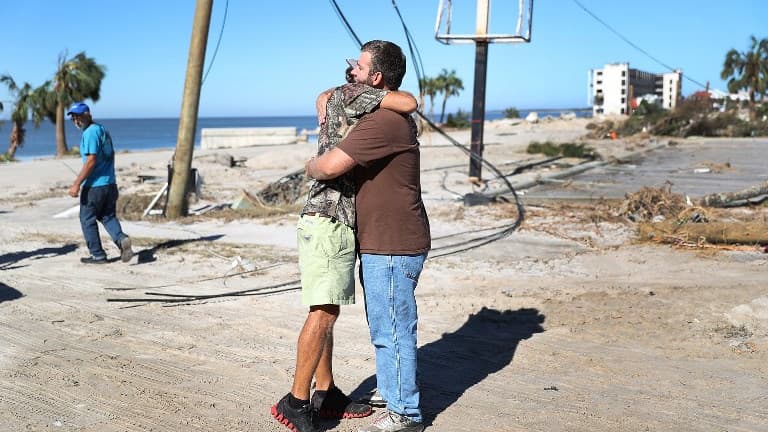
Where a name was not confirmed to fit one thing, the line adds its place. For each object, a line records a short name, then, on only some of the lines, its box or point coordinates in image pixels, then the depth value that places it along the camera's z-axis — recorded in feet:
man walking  26.76
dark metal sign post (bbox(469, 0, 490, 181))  44.57
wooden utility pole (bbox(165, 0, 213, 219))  36.37
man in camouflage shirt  12.23
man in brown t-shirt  11.96
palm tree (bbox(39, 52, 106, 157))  116.67
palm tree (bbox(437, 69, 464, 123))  235.81
